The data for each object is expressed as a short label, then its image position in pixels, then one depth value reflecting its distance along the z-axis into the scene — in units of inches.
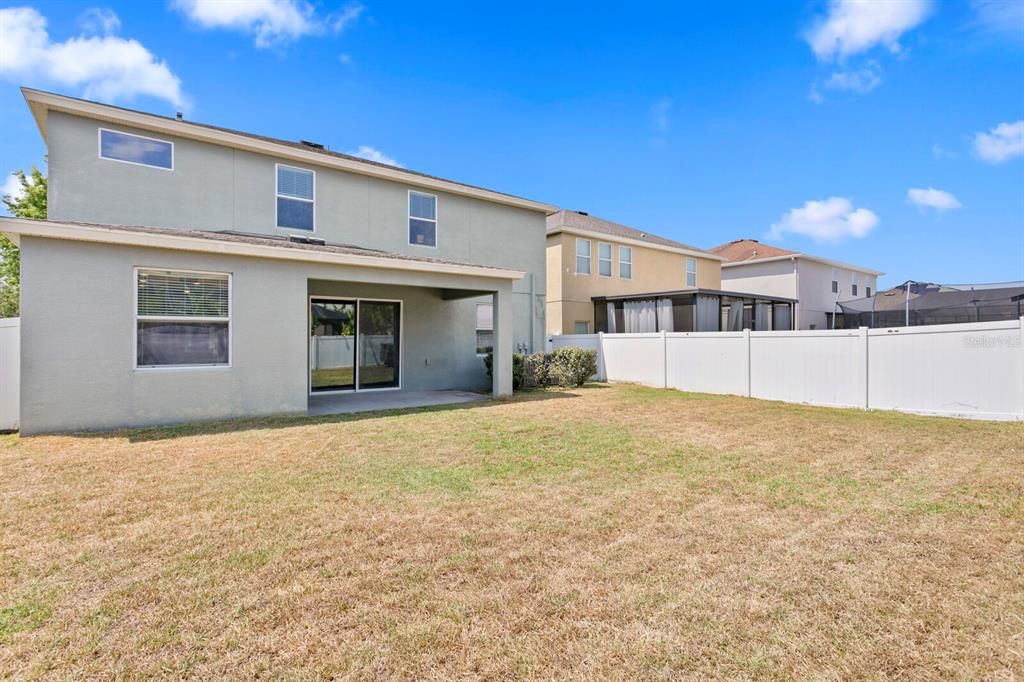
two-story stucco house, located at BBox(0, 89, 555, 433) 280.8
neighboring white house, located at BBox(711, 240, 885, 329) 983.6
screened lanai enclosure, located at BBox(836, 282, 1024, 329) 632.4
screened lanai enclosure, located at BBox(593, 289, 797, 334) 636.7
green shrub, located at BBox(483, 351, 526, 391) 497.7
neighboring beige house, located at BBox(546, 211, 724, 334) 719.1
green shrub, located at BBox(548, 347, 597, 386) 532.4
